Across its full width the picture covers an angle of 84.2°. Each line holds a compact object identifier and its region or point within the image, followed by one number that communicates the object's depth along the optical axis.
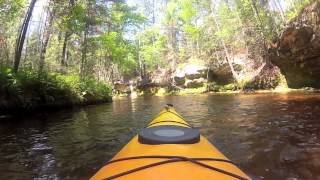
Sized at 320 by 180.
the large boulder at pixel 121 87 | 19.88
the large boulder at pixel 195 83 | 15.75
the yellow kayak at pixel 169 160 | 1.16
